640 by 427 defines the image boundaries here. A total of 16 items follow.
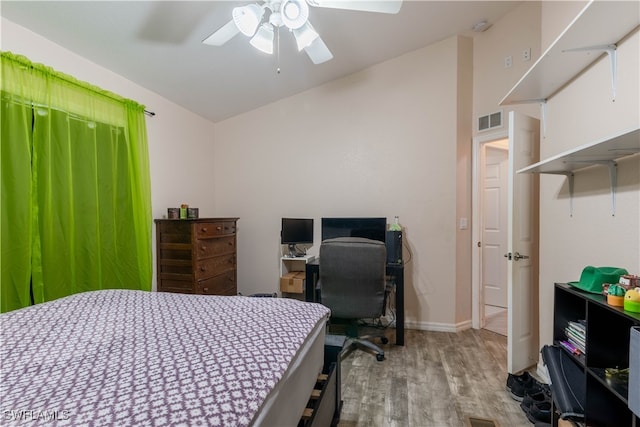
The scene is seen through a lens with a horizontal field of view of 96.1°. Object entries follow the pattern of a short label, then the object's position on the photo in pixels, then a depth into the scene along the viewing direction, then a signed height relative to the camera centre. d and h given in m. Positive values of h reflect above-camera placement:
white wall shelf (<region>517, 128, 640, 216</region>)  1.08 +0.25
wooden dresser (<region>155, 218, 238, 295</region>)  2.69 -0.44
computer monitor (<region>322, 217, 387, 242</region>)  3.13 -0.20
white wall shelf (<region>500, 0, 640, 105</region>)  1.17 +0.80
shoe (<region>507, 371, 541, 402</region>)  1.90 -1.19
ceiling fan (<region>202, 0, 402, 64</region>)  1.61 +1.13
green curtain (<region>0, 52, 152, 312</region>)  1.67 +0.15
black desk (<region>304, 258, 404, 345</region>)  2.72 -0.81
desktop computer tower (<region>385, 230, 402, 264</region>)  2.94 -0.38
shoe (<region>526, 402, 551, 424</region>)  1.67 -1.20
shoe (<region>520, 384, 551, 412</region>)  1.79 -1.19
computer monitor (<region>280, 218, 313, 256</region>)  3.31 -0.26
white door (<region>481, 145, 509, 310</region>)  3.73 -0.21
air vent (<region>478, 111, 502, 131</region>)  2.86 +0.90
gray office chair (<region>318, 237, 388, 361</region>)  2.30 -0.56
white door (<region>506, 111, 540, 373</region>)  2.15 -0.28
